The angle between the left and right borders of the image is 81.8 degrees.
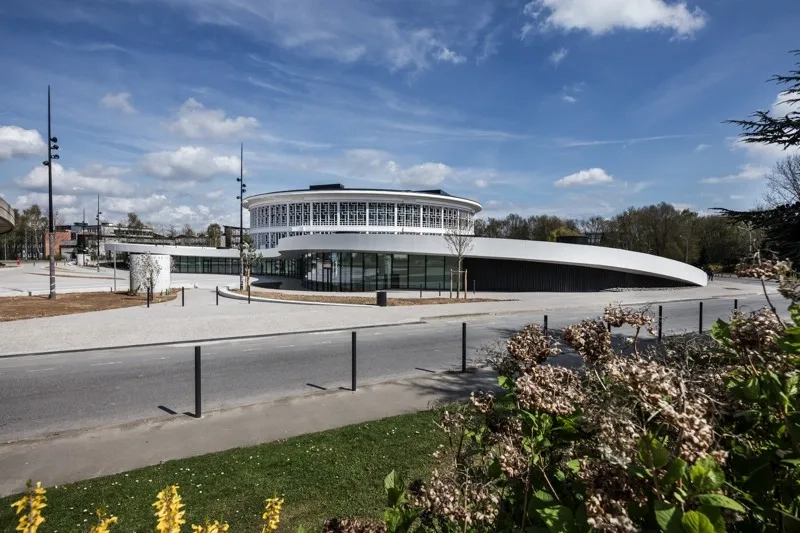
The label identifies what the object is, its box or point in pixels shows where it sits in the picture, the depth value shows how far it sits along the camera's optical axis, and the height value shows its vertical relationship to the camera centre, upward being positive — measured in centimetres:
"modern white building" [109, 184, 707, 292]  3688 -60
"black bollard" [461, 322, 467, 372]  1071 -225
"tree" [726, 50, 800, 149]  1161 +339
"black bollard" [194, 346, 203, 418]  773 -232
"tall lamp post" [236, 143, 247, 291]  4007 +584
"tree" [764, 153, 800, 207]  2053 +402
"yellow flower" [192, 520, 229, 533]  198 -124
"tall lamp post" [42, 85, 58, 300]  2797 +544
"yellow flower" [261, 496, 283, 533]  218 -125
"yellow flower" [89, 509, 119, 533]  187 -112
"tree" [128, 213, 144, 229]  14112 +1060
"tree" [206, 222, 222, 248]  11549 +566
